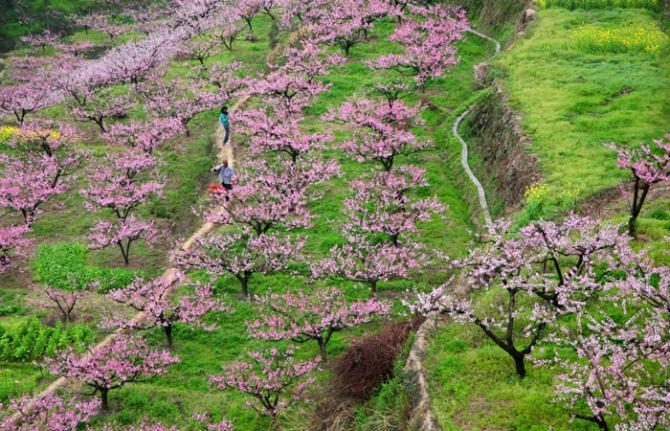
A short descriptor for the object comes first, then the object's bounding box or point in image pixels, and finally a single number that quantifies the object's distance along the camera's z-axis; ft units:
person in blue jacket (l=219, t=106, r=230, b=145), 111.94
